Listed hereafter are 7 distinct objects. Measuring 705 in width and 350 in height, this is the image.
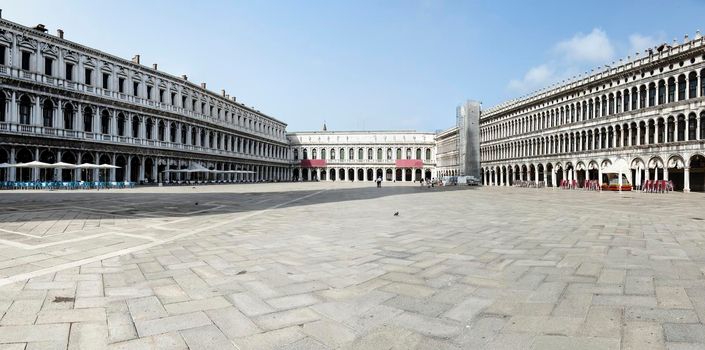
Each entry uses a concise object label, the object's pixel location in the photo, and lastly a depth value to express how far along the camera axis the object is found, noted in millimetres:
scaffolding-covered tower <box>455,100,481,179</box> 71938
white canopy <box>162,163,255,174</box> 45844
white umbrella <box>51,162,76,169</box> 30609
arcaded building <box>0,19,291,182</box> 32375
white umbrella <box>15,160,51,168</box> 28922
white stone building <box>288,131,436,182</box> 97188
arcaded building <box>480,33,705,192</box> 32969
